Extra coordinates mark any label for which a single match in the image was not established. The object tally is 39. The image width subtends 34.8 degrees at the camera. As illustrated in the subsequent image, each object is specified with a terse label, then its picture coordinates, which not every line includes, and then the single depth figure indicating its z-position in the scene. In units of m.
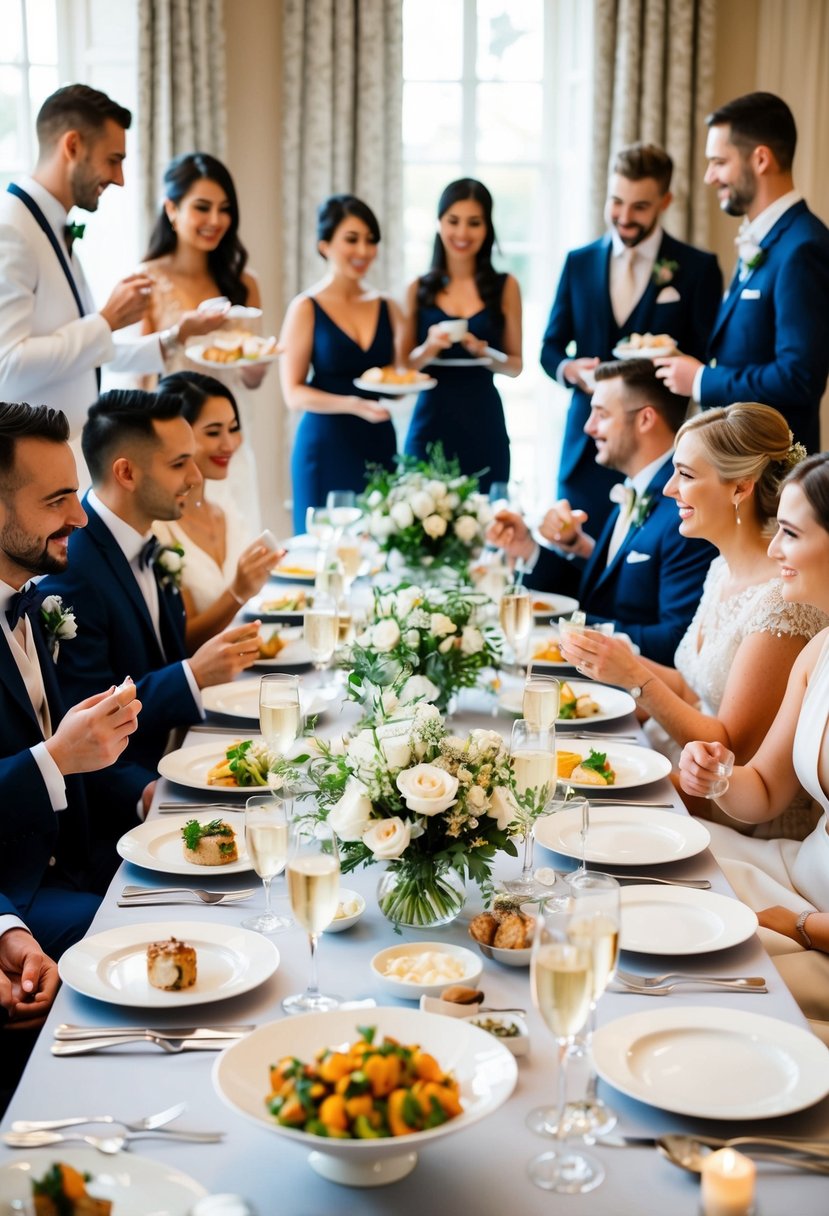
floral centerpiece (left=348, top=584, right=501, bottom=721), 2.22
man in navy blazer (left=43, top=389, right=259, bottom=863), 2.65
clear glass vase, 1.67
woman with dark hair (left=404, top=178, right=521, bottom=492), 5.47
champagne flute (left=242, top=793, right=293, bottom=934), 1.60
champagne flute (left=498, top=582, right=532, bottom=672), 2.68
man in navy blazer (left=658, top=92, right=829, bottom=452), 4.14
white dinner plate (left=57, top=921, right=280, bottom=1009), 1.48
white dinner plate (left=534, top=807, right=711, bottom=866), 1.92
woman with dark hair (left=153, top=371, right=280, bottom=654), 3.50
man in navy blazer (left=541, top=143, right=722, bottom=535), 5.03
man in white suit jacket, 3.80
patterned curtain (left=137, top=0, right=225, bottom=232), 6.00
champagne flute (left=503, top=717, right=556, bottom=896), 1.73
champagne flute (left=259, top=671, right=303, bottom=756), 2.06
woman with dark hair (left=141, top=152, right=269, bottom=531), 4.83
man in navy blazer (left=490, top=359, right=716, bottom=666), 3.32
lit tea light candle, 1.00
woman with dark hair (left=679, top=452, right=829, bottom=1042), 1.98
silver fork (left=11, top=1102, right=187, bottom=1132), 1.23
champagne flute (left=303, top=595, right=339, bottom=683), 2.55
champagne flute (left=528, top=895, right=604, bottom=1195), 1.18
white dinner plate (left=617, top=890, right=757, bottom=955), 1.62
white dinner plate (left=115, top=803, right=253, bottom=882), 1.84
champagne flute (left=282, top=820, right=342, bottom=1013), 1.44
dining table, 1.17
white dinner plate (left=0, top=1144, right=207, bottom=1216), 1.10
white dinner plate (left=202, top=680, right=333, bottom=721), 2.60
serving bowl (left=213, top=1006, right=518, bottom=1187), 1.10
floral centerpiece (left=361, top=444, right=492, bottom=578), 3.44
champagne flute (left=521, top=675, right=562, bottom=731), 2.03
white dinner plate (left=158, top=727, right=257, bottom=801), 2.18
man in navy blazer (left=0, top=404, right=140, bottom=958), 2.02
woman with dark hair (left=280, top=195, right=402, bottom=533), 5.36
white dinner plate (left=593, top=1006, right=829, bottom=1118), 1.29
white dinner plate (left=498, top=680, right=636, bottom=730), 2.62
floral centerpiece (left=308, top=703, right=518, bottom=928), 1.58
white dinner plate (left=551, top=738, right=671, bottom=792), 2.24
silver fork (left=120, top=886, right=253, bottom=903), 1.79
